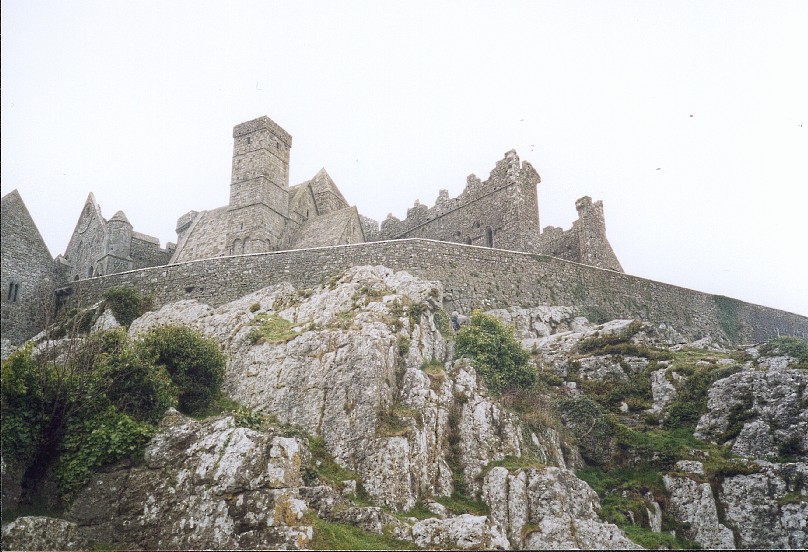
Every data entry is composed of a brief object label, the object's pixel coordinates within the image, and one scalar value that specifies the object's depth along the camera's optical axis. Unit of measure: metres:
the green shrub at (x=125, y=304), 34.84
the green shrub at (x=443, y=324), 31.59
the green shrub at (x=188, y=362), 25.69
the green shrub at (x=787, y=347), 28.54
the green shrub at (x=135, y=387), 22.97
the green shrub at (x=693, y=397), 27.61
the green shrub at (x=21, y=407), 20.25
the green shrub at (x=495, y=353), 28.80
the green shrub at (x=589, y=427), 27.17
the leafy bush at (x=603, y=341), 32.66
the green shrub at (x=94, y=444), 20.66
